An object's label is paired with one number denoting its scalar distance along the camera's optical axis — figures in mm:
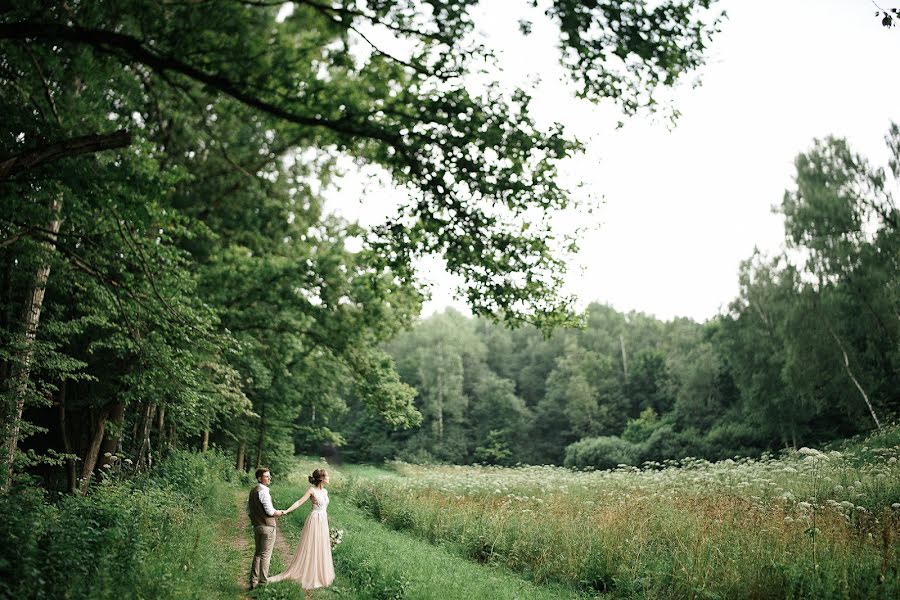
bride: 8227
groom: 8047
